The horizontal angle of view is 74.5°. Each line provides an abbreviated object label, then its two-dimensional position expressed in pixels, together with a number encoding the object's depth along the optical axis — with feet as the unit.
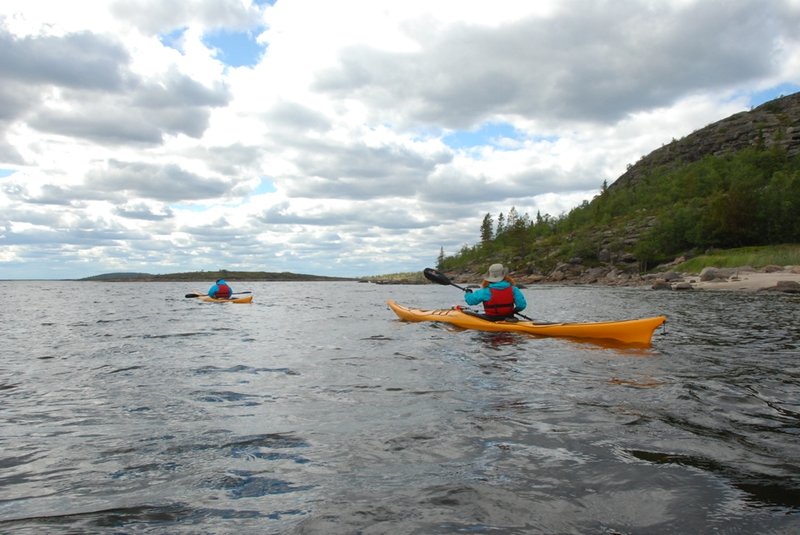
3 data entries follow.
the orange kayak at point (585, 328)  36.17
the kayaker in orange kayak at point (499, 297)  44.68
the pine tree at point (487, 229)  385.70
